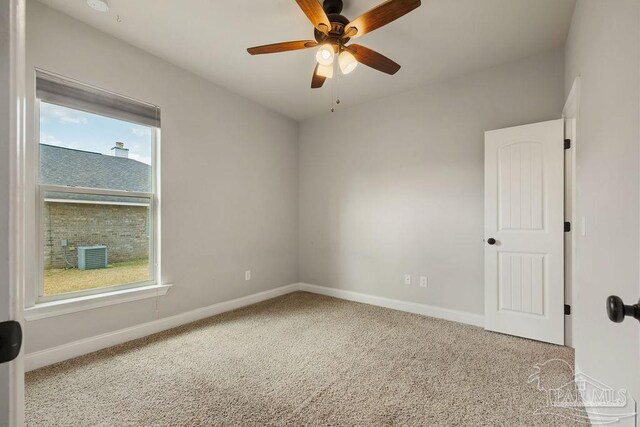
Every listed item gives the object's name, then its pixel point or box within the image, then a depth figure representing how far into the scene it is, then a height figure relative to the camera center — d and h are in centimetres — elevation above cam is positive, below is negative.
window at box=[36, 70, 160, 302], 227 +21
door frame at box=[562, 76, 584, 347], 247 -23
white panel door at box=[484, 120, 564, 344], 261 -17
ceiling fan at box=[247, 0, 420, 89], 175 +122
